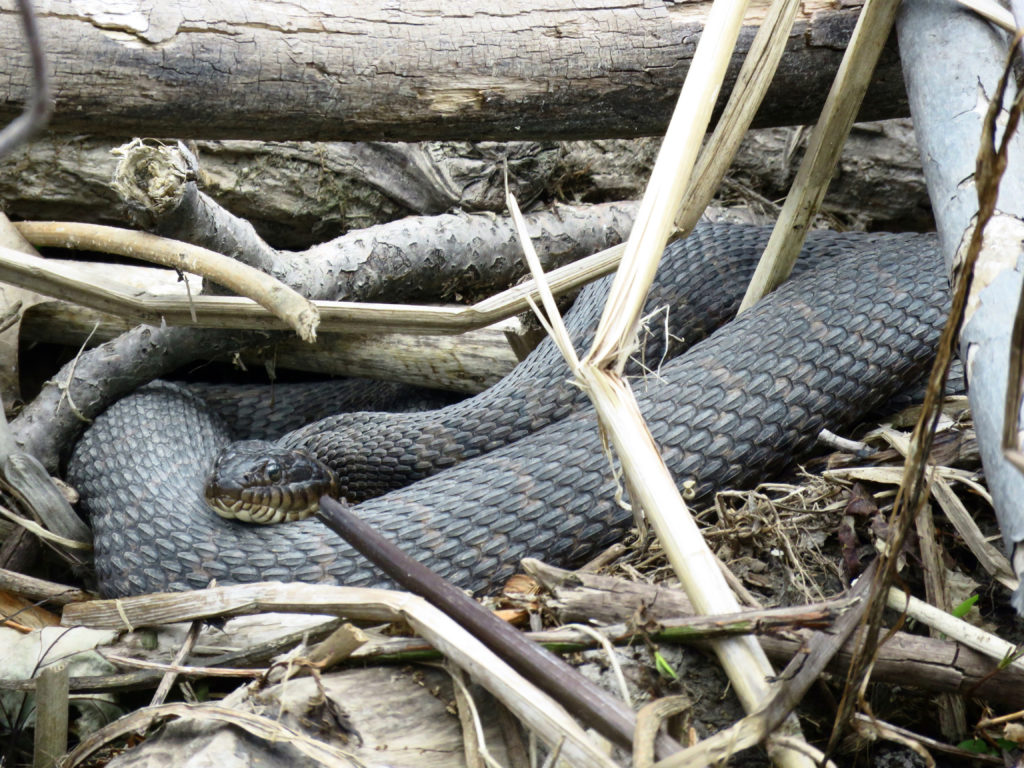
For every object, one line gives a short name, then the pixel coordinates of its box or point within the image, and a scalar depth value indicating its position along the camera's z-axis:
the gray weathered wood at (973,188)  1.98
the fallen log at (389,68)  3.07
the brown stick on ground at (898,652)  2.08
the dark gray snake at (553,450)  3.25
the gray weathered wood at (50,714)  2.53
